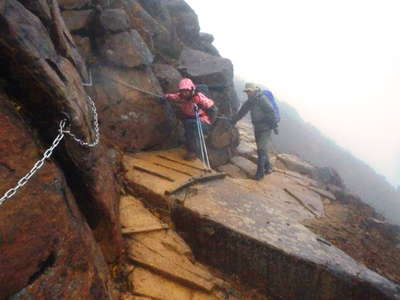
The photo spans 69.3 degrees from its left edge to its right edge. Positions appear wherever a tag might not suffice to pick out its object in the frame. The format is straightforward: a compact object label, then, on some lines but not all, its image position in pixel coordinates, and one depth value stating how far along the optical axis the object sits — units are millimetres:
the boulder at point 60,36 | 4688
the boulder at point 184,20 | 13203
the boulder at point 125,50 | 7988
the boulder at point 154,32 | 9742
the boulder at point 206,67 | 10609
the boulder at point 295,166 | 13539
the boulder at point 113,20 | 8117
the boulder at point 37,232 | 2748
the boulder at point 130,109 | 7602
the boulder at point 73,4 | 7424
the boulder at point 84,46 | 7543
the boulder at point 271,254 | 5281
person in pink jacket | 8344
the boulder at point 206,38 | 14406
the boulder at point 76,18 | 7389
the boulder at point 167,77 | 9445
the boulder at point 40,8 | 4098
